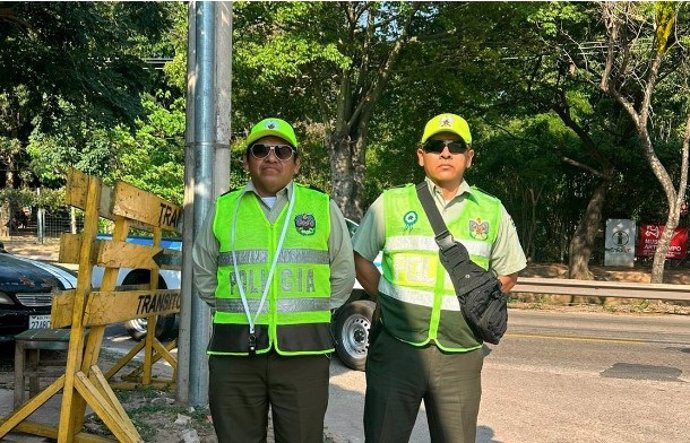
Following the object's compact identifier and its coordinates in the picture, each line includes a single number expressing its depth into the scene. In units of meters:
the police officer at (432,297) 3.14
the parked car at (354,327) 7.71
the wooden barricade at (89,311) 4.12
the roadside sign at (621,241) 24.11
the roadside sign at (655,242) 24.76
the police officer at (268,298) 3.03
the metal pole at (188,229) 5.21
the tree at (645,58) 14.31
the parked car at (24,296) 6.65
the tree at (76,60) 9.90
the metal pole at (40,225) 32.24
